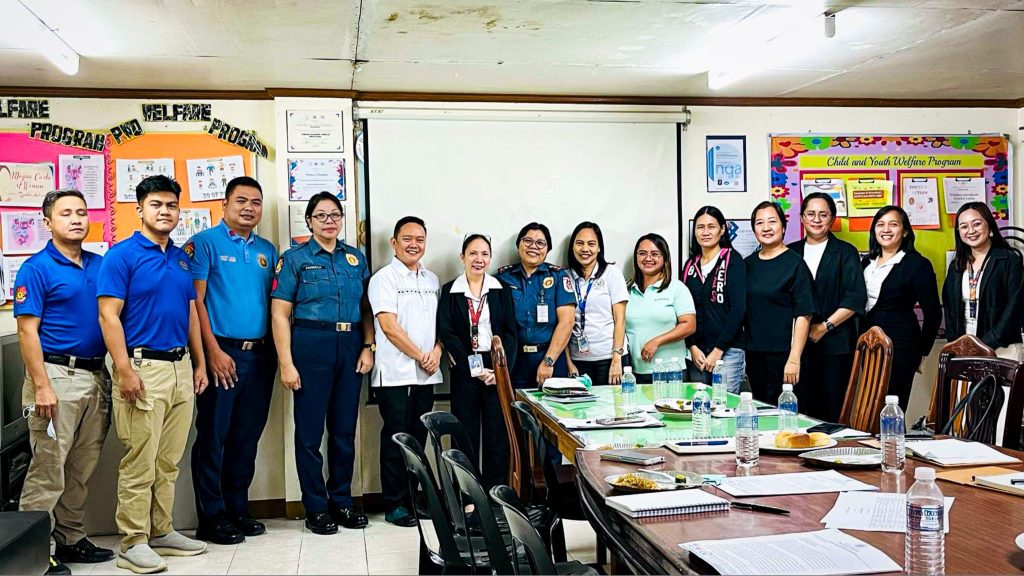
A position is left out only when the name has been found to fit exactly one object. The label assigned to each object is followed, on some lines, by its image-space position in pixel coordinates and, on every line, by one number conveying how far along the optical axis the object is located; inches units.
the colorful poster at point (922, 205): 235.6
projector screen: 216.1
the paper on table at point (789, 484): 87.4
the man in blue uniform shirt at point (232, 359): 187.2
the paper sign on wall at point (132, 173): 203.8
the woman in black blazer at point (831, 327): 209.3
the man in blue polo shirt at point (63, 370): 162.9
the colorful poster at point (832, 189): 232.5
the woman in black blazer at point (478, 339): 203.6
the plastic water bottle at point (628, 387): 157.9
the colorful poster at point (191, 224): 205.0
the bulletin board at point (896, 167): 232.1
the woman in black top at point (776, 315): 205.0
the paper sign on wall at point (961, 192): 236.5
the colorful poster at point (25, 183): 198.7
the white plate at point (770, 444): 107.8
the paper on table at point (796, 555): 62.7
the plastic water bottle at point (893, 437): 96.3
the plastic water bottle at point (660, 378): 162.1
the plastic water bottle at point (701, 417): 122.0
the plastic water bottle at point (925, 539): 63.2
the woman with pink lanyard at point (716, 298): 208.4
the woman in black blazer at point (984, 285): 205.0
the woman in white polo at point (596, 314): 210.1
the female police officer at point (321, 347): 193.2
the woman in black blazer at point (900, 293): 211.6
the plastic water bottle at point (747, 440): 101.2
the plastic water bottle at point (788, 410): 128.0
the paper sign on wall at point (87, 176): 201.6
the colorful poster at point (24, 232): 198.7
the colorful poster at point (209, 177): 206.1
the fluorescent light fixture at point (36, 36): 148.0
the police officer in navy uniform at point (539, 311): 206.5
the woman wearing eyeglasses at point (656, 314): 208.5
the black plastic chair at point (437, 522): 106.5
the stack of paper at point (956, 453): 99.3
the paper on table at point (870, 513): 74.4
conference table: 67.1
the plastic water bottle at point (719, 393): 147.2
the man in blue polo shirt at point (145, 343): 163.8
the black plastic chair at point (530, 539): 70.3
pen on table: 80.0
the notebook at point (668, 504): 79.8
